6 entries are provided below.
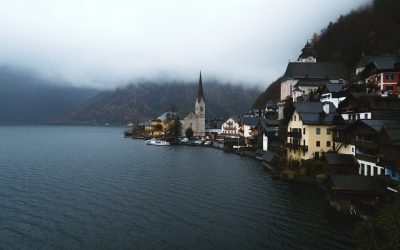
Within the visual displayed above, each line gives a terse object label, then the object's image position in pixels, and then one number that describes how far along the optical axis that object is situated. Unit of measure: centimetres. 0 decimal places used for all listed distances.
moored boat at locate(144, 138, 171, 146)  12388
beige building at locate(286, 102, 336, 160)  4972
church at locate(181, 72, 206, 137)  15902
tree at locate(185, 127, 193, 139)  14225
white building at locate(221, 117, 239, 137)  12400
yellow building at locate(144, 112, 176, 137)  17538
